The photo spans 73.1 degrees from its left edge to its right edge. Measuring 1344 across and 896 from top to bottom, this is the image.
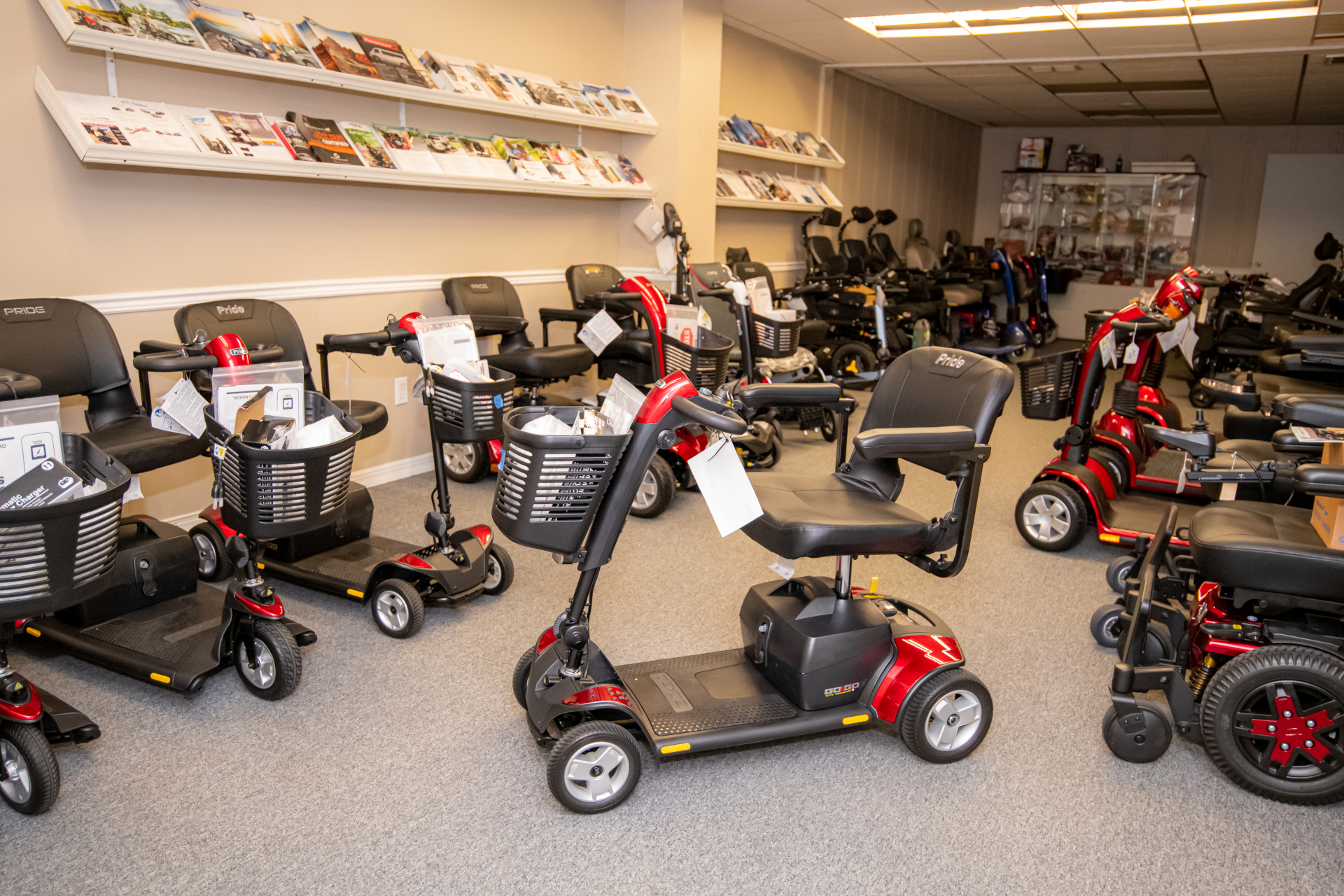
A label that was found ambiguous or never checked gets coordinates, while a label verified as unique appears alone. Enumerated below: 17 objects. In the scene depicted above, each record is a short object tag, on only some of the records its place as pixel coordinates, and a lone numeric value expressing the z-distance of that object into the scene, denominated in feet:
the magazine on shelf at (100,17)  9.82
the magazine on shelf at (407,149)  13.71
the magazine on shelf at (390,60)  13.32
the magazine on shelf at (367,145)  13.19
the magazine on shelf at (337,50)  12.55
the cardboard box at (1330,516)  6.98
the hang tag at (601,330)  9.86
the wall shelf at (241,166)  9.96
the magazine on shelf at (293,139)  12.21
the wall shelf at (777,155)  21.29
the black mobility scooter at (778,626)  6.18
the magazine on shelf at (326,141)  12.53
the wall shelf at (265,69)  9.77
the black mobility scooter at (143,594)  8.11
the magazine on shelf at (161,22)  10.43
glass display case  37.29
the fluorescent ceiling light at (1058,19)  18.25
